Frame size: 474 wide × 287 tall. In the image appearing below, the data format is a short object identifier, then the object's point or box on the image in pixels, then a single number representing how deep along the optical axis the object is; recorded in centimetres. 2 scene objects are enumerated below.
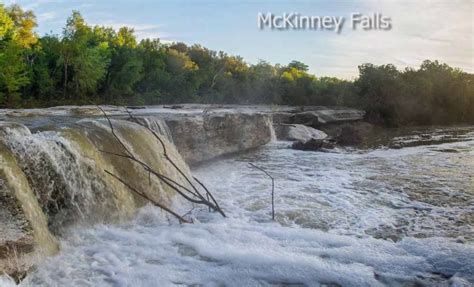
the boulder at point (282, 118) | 1853
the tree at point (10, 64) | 2242
